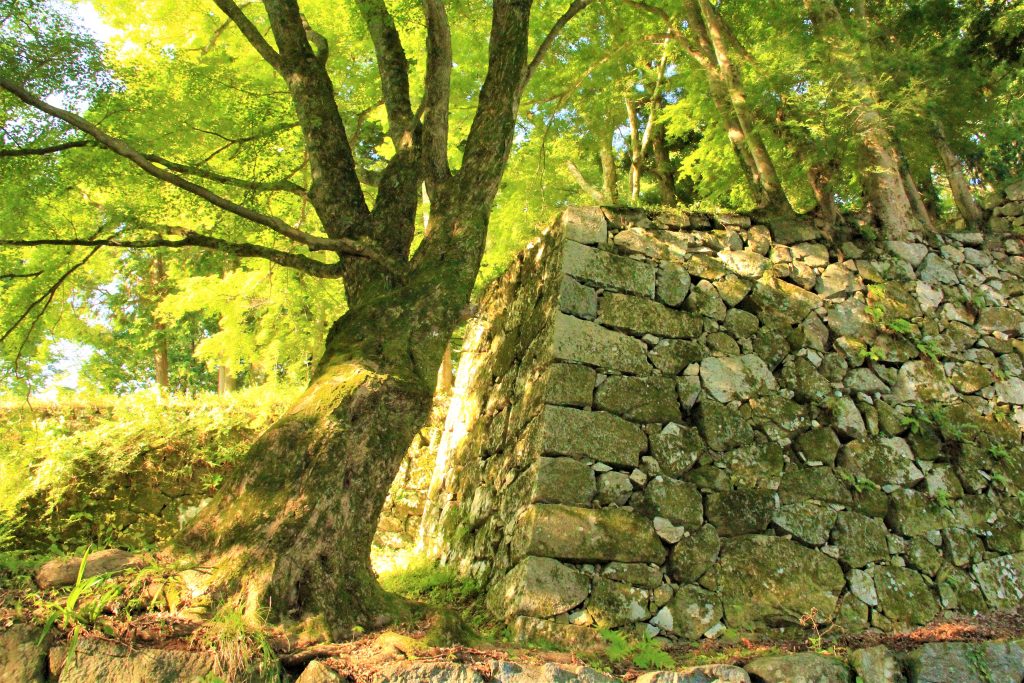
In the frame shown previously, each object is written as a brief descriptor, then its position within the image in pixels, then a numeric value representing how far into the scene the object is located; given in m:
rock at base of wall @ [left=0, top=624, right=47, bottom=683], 2.57
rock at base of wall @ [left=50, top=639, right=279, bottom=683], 2.61
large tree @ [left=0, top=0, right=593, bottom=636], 3.37
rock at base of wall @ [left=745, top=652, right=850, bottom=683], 3.26
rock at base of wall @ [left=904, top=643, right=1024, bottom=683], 3.38
